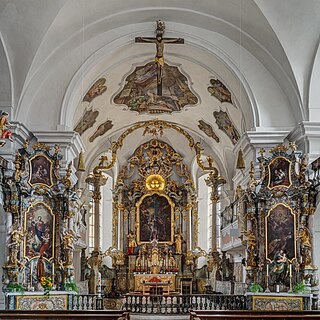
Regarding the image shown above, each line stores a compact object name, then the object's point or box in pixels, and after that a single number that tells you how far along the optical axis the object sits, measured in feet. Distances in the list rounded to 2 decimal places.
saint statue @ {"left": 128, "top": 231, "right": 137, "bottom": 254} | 74.10
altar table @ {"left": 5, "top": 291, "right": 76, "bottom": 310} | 39.83
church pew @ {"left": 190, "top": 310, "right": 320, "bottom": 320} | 28.64
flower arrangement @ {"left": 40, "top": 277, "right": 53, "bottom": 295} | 40.99
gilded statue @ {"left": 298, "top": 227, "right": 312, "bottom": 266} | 40.13
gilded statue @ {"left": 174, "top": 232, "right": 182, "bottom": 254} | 74.10
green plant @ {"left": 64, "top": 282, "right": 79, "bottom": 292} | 42.19
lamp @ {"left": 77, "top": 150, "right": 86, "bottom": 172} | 40.46
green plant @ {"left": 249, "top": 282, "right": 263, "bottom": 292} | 41.56
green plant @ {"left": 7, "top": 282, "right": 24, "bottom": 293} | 39.95
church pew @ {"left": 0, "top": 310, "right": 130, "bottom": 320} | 29.16
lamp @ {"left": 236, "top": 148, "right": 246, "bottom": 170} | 38.70
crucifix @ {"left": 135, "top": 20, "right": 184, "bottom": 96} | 41.48
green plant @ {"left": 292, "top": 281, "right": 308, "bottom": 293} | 39.41
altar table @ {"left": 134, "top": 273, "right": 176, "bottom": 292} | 69.85
